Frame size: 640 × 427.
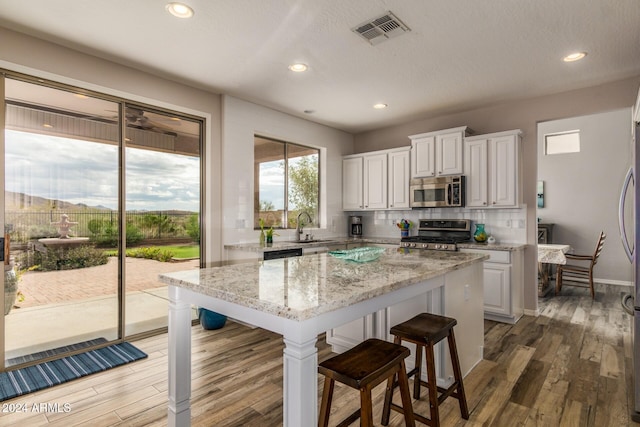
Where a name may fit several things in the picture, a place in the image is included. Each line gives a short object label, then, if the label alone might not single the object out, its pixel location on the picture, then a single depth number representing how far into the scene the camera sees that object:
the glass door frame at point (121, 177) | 2.67
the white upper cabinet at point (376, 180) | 5.09
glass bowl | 2.36
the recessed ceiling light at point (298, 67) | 3.25
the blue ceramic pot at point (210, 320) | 3.63
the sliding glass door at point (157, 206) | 3.43
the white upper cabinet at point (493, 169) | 4.06
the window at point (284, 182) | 4.62
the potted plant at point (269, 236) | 4.30
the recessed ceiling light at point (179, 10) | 2.32
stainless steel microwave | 4.43
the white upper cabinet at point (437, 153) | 4.46
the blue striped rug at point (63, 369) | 2.44
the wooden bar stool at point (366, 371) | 1.40
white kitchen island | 1.26
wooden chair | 5.11
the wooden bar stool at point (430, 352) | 1.85
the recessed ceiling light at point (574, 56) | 3.02
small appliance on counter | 5.78
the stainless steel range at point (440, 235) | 4.40
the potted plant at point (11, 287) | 2.70
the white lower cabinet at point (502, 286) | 3.88
